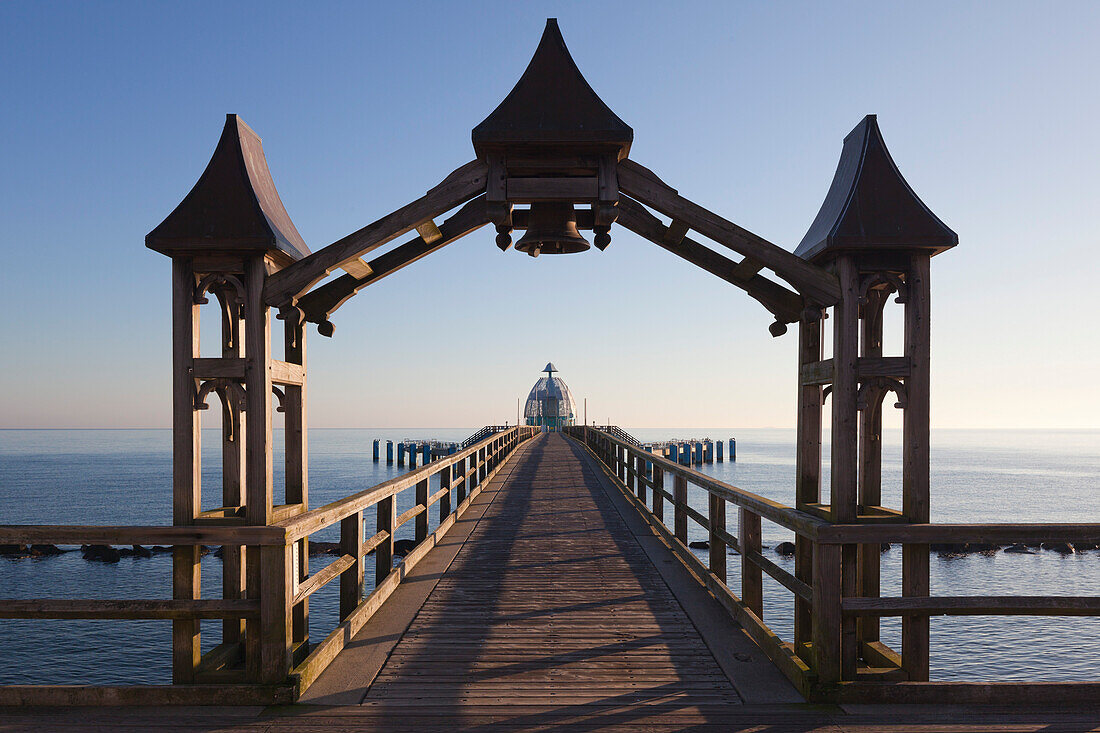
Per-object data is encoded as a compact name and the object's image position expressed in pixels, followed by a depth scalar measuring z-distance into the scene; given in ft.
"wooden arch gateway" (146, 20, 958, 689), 14.29
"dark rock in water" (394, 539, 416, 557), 76.28
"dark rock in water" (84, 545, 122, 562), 86.17
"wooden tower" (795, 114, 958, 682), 14.20
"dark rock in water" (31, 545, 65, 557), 91.04
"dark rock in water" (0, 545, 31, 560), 89.40
